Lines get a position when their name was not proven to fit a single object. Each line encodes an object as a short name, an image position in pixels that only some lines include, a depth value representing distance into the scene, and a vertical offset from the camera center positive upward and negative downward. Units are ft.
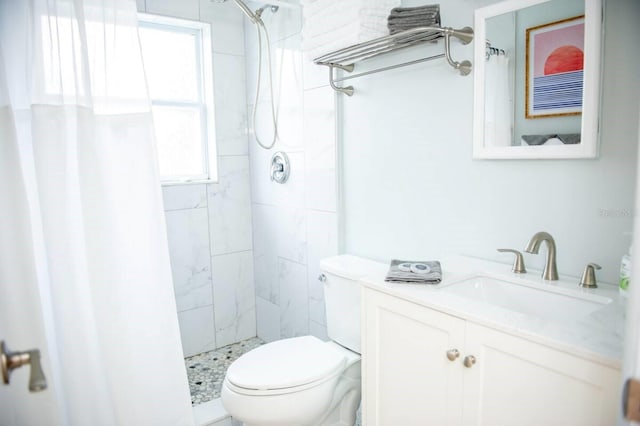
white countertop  3.12 -1.32
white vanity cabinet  3.14 -1.82
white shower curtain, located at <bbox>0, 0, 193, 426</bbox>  4.67 -0.40
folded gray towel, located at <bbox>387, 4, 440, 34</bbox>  5.04 +1.64
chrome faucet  4.32 -0.92
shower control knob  8.39 -0.07
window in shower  8.83 +1.45
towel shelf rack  5.01 +1.43
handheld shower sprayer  7.80 +1.48
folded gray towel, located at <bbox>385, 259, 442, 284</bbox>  4.58 -1.21
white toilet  5.34 -2.63
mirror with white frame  4.06 +0.77
